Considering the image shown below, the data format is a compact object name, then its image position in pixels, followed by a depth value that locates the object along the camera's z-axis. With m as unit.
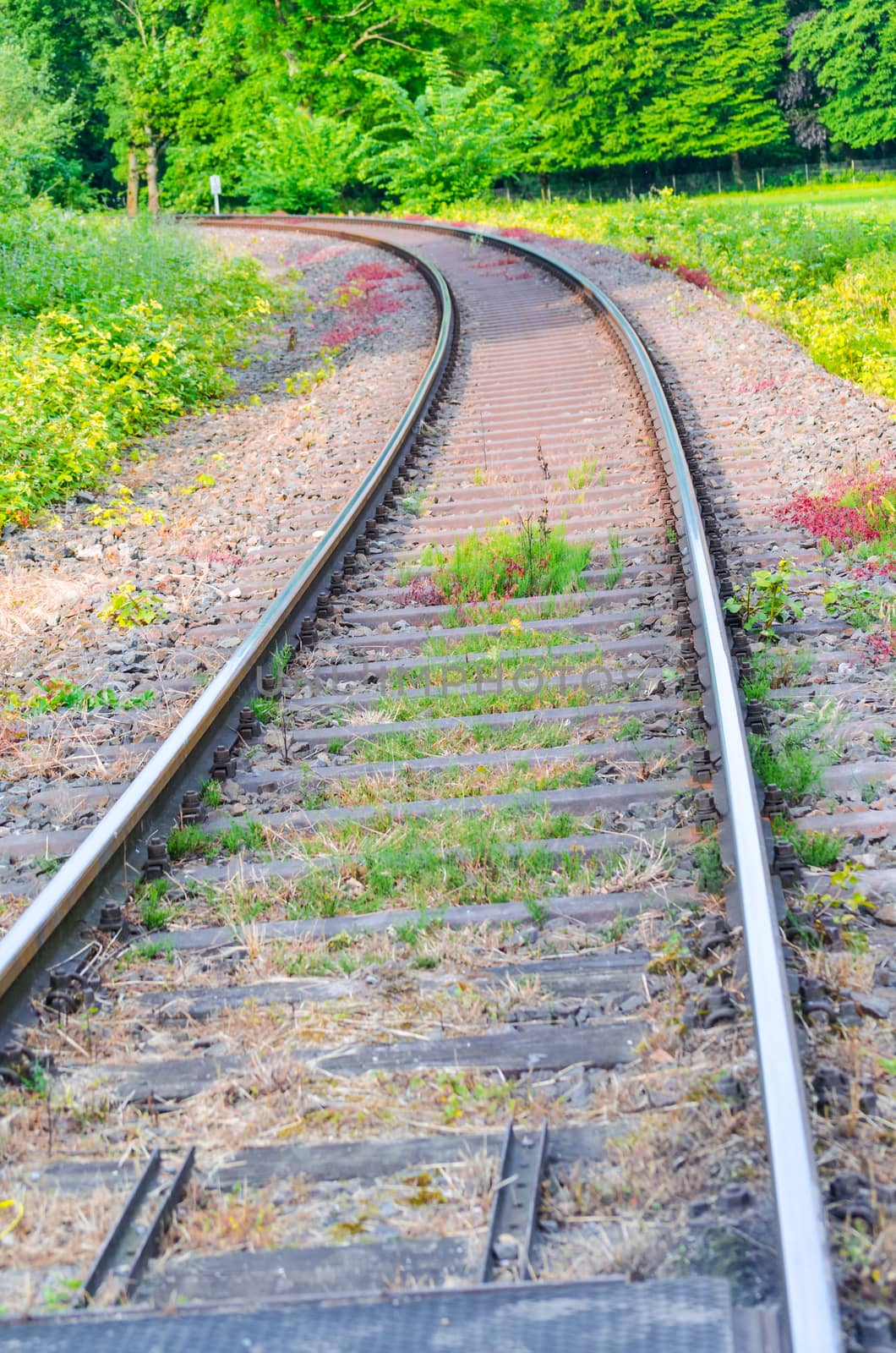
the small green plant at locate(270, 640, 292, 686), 5.09
